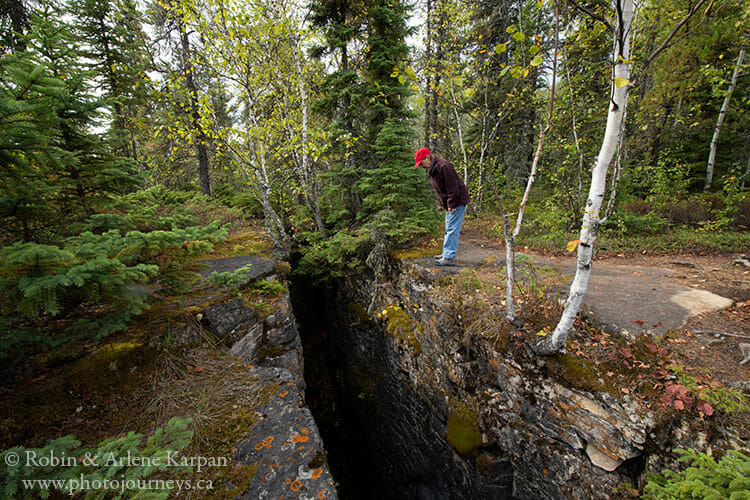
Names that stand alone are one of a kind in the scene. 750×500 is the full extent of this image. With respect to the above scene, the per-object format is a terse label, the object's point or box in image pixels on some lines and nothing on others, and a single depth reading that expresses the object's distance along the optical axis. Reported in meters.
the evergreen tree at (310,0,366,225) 8.35
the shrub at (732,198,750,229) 6.93
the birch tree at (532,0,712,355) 2.33
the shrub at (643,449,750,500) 1.87
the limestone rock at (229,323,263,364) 3.93
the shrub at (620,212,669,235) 7.30
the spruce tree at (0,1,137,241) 1.99
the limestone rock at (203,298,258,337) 3.87
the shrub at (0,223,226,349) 1.88
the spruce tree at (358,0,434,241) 7.62
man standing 5.14
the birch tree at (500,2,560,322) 2.72
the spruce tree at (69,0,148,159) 9.07
